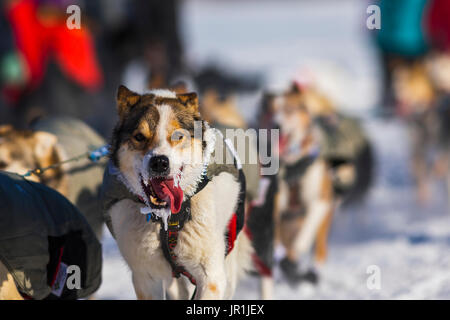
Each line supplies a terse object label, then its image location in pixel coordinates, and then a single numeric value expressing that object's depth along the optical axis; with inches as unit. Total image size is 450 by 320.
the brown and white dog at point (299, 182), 378.3
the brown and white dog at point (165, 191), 209.8
